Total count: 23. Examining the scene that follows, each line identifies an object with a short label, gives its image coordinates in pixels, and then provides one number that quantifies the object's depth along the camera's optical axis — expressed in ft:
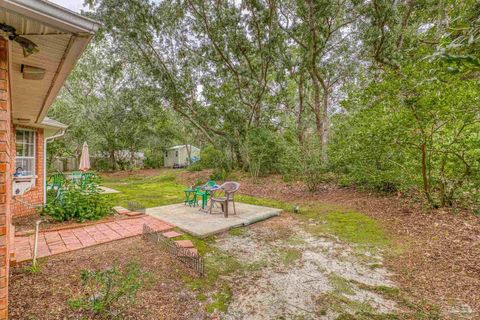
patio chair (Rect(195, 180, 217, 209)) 20.24
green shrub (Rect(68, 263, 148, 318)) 7.02
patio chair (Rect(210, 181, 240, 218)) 18.22
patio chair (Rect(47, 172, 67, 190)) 22.57
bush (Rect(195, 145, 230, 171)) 42.57
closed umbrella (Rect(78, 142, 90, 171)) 20.23
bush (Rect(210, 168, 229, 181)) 40.14
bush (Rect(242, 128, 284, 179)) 35.19
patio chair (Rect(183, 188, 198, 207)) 21.58
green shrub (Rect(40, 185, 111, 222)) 16.58
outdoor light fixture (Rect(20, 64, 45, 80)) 7.91
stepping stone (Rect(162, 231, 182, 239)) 13.87
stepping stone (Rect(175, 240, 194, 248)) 12.32
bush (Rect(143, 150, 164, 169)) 76.28
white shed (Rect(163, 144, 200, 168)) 86.22
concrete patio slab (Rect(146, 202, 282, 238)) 15.24
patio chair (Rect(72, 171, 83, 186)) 28.62
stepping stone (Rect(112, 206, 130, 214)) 19.16
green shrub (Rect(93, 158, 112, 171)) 63.87
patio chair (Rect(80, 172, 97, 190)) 18.51
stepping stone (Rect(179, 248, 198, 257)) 10.42
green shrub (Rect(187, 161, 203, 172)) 50.44
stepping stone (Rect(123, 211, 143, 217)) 18.46
